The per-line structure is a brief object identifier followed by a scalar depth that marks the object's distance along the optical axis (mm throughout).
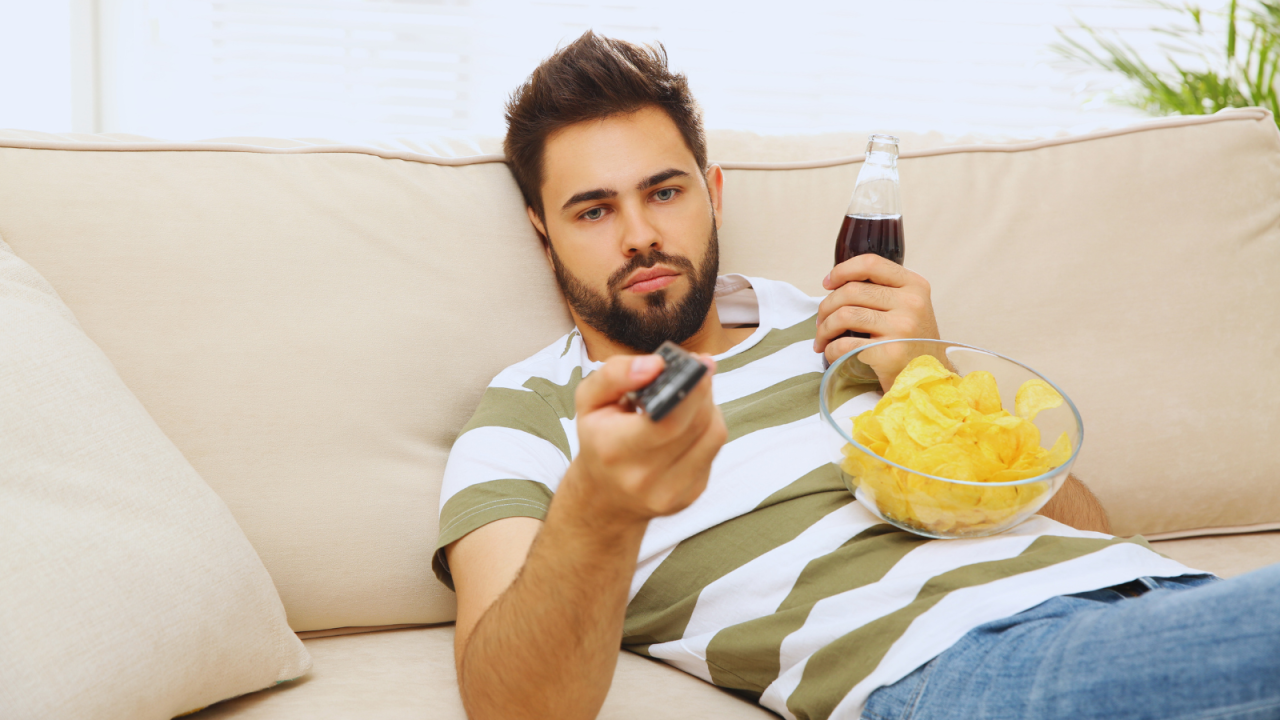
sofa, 1050
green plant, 2150
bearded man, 674
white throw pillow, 730
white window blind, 2771
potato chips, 874
